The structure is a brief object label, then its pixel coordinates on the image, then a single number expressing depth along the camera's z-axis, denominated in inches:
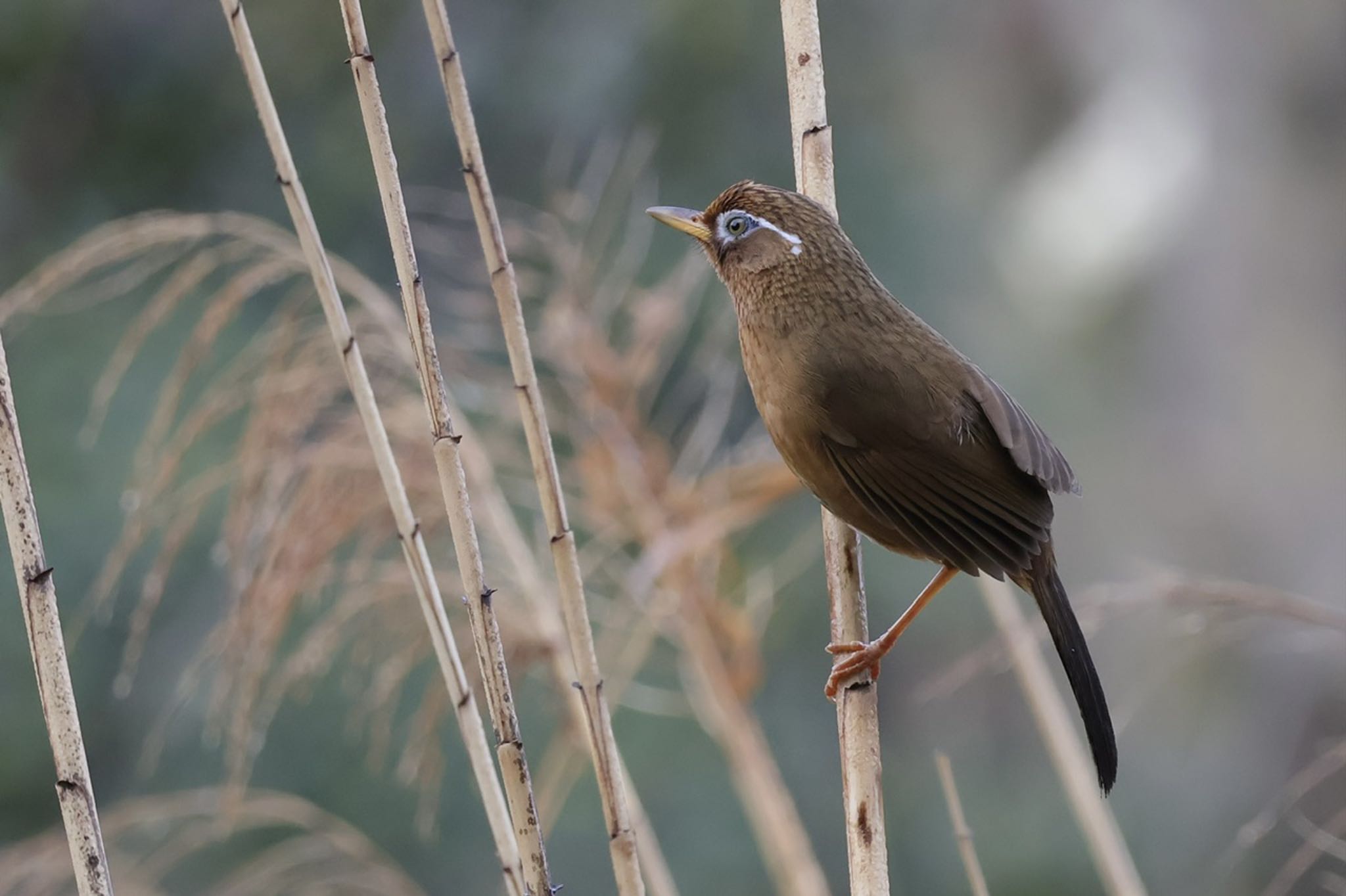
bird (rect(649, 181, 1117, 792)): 233.1
